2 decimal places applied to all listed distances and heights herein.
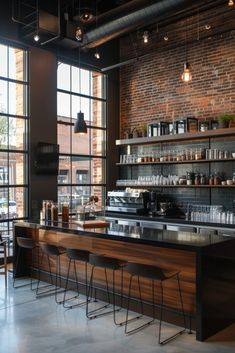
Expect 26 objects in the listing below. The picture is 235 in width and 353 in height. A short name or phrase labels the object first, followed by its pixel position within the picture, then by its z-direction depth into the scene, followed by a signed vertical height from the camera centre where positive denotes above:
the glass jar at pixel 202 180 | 6.88 +0.04
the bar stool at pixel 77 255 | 4.50 -0.86
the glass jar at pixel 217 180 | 6.65 +0.04
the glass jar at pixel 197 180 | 6.94 +0.04
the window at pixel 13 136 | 6.90 +0.89
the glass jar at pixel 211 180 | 6.73 +0.04
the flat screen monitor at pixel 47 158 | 7.24 +0.48
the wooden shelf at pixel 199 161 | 6.59 +0.40
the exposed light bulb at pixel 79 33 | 5.74 +2.28
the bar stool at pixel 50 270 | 4.89 -1.29
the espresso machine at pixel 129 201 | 7.30 -0.37
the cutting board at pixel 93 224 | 4.99 -0.55
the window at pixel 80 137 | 7.86 +1.02
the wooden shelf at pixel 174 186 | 6.57 -0.07
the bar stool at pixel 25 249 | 5.26 -1.07
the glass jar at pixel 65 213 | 5.50 -0.44
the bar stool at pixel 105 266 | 4.09 -0.91
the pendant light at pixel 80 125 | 5.99 +0.92
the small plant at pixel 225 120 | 6.47 +1.07
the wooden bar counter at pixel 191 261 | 3.69 -0.86
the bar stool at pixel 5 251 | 5.50 -1.00
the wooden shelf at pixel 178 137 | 6.37 +0.85
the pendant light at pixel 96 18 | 6.88 +3.00
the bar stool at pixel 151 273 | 3.64 -0.89
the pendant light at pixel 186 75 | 5.79 +1.65
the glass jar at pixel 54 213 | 5.62 -0.45
